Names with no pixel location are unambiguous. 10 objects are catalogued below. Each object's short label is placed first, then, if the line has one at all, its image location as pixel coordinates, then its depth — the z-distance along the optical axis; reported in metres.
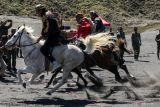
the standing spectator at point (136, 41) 34.78
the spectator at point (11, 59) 25.23
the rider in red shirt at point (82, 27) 19.62
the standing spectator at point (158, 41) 34.69
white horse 17.33
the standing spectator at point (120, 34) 34.69
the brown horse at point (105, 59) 18.16
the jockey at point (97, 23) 21.48
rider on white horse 16.09
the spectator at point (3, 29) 26.66
